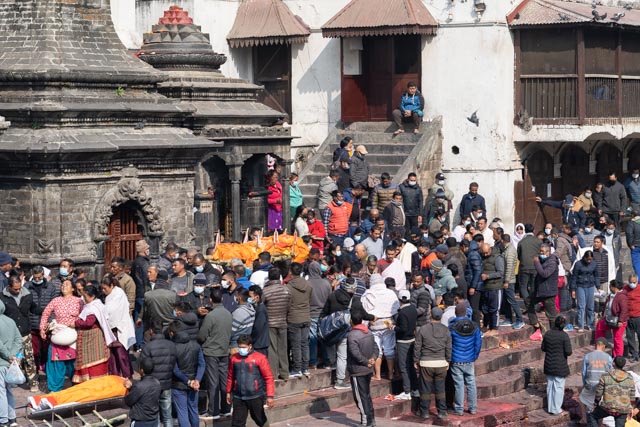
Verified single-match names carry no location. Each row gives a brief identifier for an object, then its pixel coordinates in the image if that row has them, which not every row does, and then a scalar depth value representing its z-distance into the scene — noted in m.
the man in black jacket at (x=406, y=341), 19.72
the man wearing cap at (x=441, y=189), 28.05
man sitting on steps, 29.98
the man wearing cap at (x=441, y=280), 21.30
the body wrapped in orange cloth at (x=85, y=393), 16.89
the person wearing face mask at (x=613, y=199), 29.41
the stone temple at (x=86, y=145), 21.30
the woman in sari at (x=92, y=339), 17.97
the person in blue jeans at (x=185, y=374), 17.23
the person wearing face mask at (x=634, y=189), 30.48
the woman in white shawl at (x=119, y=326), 18.28
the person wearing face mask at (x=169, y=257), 20.53
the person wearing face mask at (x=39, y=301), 18.80
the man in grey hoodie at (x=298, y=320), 19.27
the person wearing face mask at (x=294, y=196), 27.66
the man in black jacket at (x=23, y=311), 18.39
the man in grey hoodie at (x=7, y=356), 16.75
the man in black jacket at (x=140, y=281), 19.84
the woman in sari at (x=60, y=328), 18.05
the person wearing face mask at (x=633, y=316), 22.97
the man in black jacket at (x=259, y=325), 18.28
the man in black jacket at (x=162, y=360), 16.80
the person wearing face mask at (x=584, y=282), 24.12
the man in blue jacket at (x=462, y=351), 19.52
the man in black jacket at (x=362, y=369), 18.48
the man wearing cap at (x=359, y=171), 27.12
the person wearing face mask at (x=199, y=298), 18.14
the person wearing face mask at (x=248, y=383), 17.11
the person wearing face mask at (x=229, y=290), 18.67
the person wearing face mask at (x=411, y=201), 26.36
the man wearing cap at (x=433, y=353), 19.25
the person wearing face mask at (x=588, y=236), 25.95
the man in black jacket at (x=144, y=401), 16.16
